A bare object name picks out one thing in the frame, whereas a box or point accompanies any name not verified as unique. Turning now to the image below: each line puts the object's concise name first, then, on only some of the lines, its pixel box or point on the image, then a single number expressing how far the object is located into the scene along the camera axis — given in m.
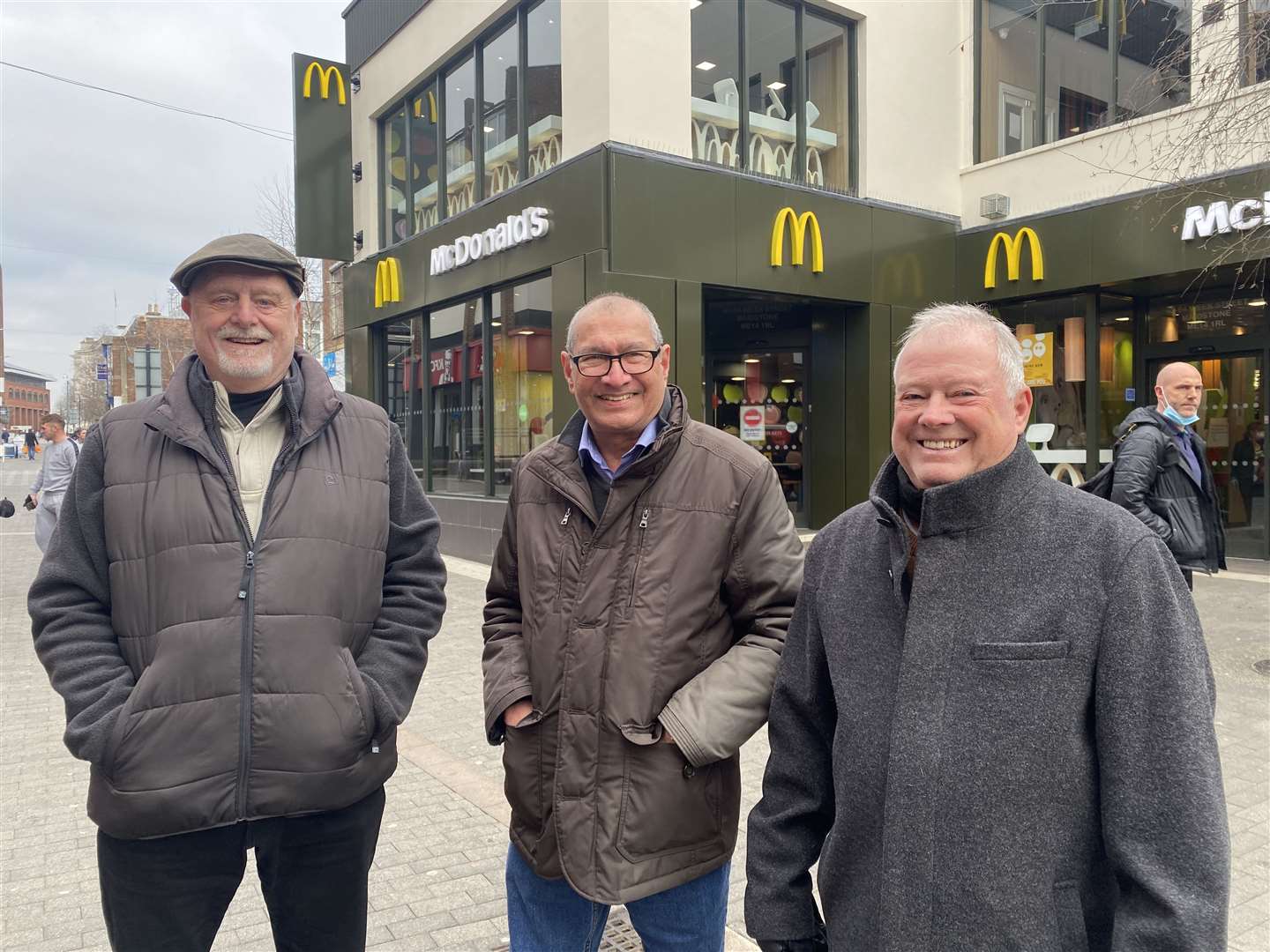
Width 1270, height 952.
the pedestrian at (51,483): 9.13
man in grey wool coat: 1.37
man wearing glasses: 2.00
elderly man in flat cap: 2.00
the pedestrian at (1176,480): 5.42
